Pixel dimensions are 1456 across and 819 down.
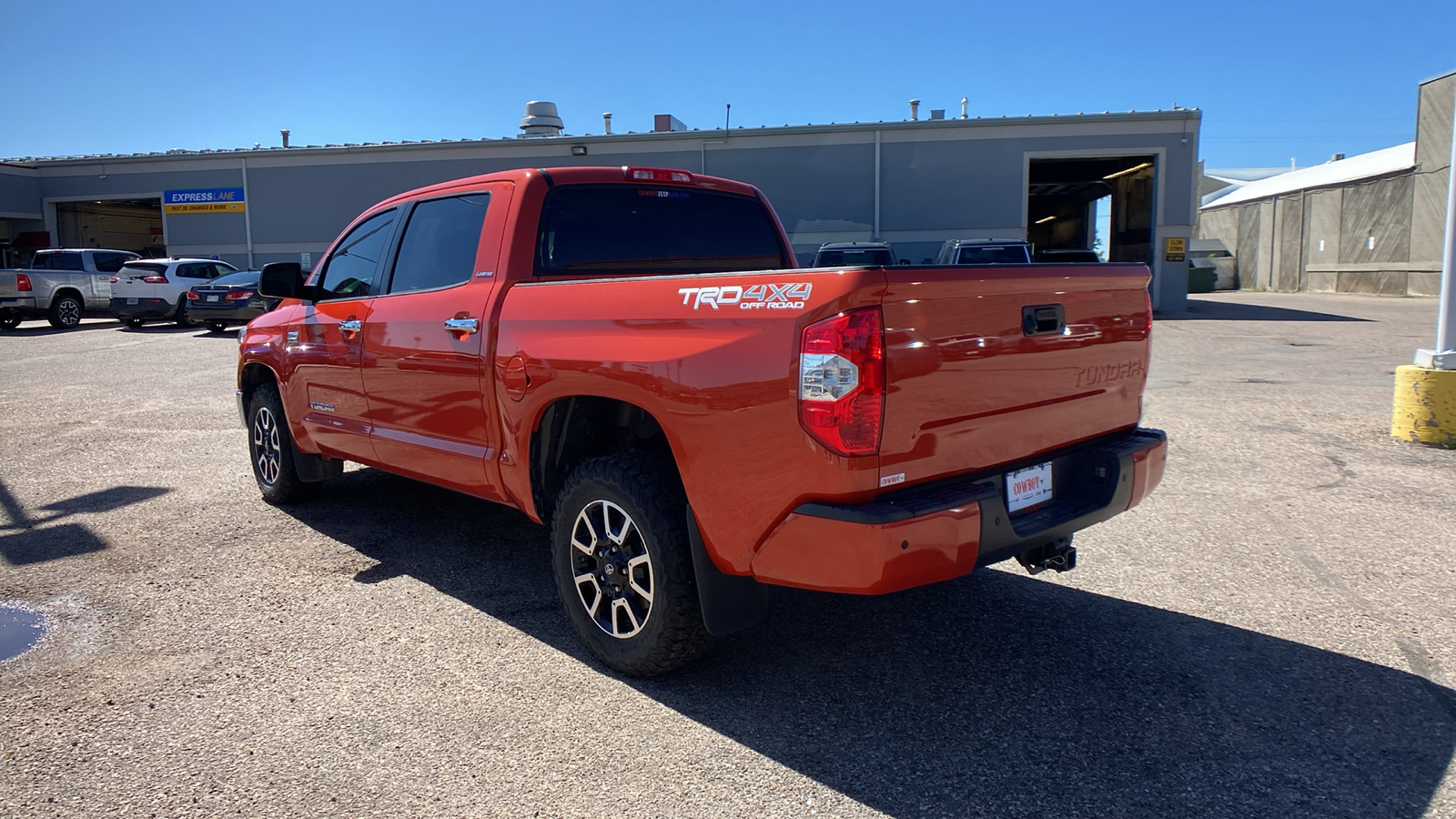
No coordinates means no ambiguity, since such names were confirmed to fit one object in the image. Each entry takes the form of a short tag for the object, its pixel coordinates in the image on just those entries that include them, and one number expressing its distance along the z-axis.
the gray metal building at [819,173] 24.64
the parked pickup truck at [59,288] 22.02
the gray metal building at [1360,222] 34.00
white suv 21.88
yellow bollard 7.57
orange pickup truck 2.85
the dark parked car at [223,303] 20.36
